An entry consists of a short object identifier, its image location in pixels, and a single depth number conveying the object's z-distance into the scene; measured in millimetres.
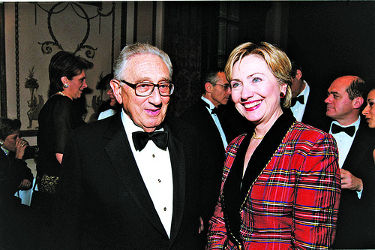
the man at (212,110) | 4074
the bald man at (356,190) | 2361
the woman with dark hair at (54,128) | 2824
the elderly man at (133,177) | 1600
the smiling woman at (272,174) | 1381
